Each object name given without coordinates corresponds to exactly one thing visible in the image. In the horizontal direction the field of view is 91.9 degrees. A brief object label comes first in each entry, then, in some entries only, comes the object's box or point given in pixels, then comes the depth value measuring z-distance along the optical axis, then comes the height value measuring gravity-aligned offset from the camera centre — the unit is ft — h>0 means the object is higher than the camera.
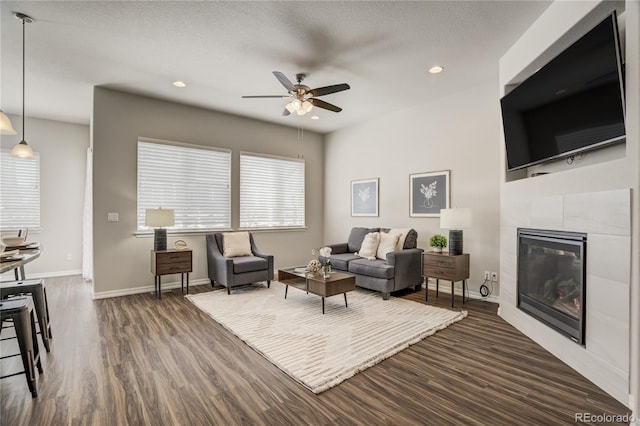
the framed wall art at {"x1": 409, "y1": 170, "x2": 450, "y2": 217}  16.22 +1.07
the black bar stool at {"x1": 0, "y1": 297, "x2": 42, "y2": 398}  6.65 -2.57
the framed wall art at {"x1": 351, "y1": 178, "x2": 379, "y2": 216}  19.96 +1.04
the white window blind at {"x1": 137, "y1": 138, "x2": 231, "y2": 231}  16.43 +1.66
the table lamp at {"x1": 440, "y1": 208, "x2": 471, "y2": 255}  13.53 -0.45
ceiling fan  11.12 +4.49
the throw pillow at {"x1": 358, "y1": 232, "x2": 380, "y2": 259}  16.61 -1.74
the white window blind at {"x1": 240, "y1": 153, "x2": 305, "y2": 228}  19.90 +1.42
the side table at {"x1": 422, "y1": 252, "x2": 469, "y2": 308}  13.37 -2.39
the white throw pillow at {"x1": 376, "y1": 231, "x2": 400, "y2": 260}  16.05 -1.64
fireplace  7.89 -1.91
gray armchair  15.38 -2.78
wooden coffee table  12.22 -2.93
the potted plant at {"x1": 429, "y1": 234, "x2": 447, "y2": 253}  14.51 -1.40
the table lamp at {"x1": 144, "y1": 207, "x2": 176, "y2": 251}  14.80 -0.47
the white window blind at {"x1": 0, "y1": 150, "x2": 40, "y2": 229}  18.30 +1.22
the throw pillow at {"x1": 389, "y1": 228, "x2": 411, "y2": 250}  16.12 -1.12
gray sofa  14.43 -2.73
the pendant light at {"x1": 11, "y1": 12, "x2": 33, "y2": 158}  11.18 +2.25
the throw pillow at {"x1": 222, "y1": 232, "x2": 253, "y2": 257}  16.74 -1.76
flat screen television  7.09 +3.05
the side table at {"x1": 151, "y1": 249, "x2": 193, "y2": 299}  14.92 -2.49
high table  6.38 -1.13
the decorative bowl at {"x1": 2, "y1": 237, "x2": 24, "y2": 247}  9.68 -0.91
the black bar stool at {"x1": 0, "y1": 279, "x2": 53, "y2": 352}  8.38 -2.24
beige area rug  8.33 -4.05
